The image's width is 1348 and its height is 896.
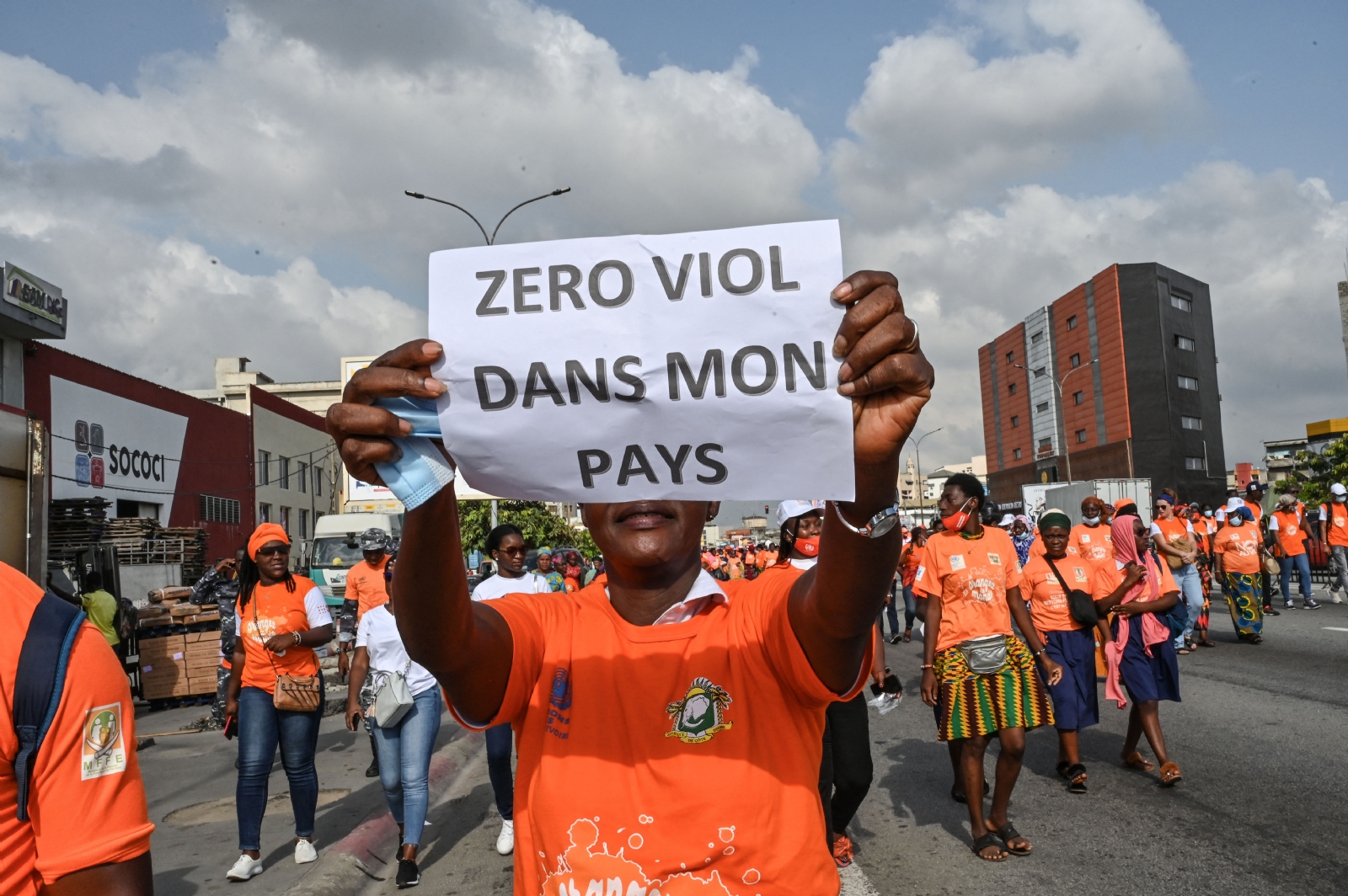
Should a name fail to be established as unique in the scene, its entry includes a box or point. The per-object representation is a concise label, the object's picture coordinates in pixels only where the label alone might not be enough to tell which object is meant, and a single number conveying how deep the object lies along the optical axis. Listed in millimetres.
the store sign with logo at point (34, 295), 22016
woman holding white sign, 1645
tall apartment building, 51469
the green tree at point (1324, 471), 31000
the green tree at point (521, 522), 39844
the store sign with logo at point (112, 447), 24922
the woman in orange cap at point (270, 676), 5762
